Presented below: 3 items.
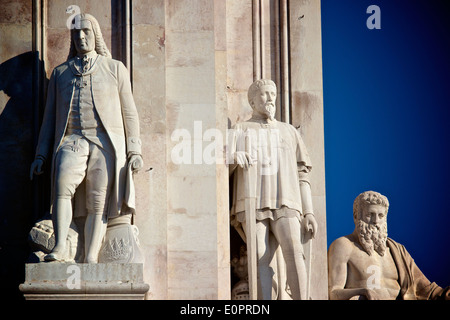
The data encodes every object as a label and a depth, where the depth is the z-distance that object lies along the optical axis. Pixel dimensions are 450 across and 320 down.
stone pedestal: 19.14
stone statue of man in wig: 19.83
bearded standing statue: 21.12
